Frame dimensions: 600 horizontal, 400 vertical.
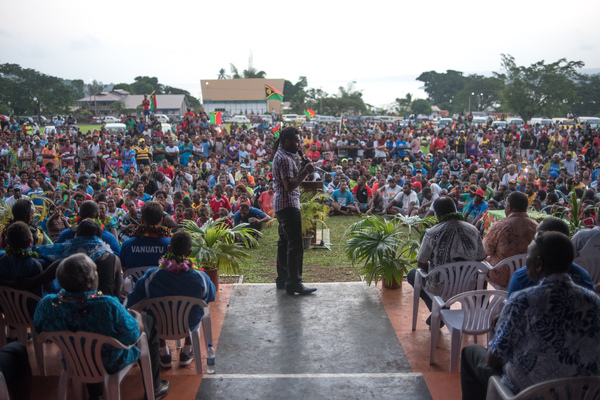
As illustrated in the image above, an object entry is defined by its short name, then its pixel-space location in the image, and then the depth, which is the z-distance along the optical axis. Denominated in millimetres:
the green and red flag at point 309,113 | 29078
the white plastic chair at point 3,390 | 2855
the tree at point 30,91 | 51500
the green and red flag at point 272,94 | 23562
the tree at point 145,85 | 86875
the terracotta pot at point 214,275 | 5598
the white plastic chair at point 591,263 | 4500
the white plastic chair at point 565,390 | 2367
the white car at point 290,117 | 50197
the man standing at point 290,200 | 5367
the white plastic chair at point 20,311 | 3863
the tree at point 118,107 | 67181
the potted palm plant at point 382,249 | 5703
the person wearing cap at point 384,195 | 12302
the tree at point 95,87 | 81000
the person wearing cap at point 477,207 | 9648
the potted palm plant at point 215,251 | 5531
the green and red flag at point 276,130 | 22327
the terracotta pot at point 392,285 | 5828
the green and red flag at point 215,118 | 24172
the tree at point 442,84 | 85875
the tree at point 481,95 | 70875
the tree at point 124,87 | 90562
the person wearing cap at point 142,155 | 15688
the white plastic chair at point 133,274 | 4445
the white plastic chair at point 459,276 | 4328
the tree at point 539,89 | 49344
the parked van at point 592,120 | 40481
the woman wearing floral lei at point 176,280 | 3764
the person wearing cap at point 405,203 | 11414
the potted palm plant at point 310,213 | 8367
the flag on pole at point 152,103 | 24272
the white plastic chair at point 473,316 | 3727
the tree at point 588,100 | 61531
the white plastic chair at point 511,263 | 4445
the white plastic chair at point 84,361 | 2951
